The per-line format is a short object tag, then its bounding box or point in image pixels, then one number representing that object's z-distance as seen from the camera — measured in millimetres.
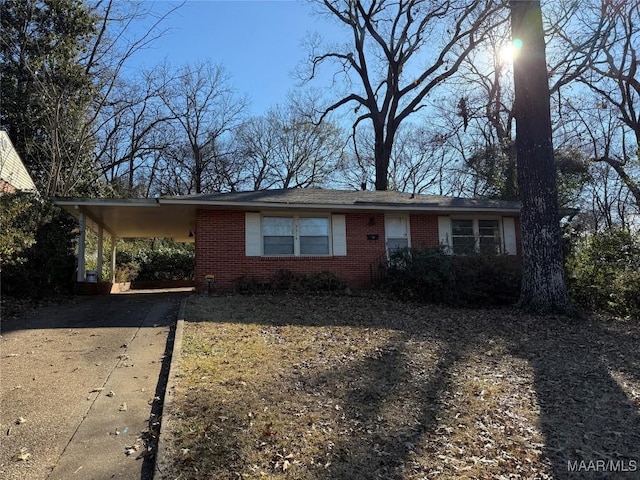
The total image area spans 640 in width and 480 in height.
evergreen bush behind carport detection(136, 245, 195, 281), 22281
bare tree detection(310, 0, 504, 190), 24547
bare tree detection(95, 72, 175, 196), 27534
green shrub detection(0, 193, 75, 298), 10508
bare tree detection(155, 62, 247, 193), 31777
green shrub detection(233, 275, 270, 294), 12109
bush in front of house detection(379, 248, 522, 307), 10883
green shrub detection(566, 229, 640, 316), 10078
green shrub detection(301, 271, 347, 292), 12164
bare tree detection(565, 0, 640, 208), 16234
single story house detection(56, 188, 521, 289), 12406
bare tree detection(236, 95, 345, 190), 33719
